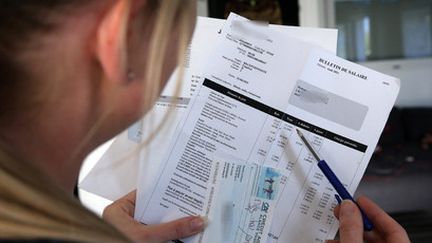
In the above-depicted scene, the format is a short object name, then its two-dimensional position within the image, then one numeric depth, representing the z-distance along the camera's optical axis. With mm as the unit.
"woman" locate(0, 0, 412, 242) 335
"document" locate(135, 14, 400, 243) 632
